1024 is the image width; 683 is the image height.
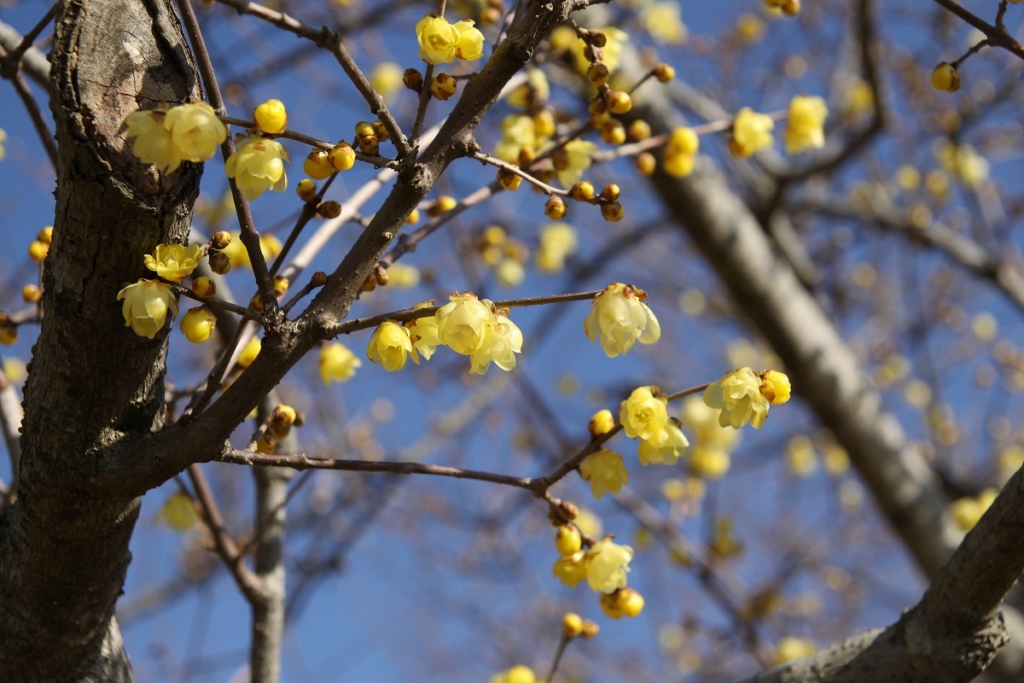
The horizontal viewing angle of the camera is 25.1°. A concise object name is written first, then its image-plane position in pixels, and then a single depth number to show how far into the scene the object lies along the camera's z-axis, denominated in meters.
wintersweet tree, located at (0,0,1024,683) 0.69
